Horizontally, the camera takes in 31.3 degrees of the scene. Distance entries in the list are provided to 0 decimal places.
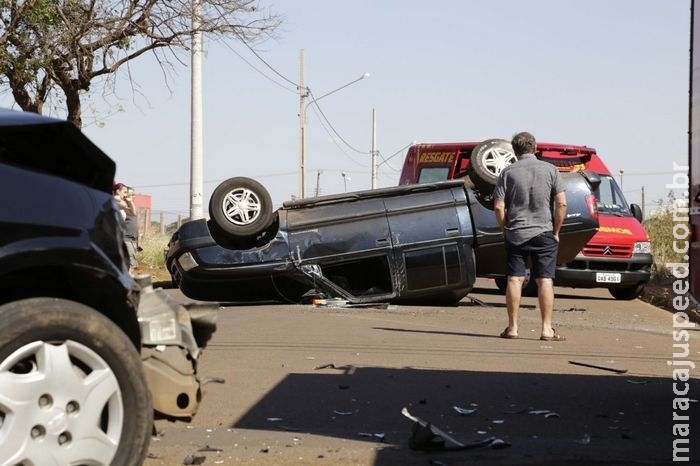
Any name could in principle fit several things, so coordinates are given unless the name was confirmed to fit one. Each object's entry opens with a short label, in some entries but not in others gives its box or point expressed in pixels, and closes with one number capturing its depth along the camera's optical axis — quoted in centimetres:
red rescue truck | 1903
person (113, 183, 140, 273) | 1623
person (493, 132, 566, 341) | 1148
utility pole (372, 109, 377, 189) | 8362
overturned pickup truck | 1523
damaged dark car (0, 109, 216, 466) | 446
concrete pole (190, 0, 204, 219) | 2609
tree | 2238
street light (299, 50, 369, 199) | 5084
